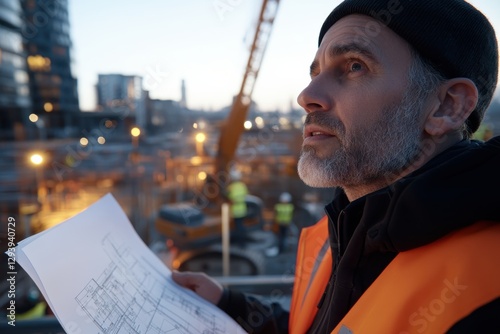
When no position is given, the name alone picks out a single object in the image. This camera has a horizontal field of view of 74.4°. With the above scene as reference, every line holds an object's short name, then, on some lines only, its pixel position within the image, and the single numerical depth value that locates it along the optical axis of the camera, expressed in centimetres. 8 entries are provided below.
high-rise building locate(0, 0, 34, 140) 2806
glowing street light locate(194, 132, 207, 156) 1045
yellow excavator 633
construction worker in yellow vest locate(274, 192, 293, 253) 815
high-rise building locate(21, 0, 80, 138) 3417
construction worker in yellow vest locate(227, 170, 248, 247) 738
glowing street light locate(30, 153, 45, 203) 955
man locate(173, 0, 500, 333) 69
